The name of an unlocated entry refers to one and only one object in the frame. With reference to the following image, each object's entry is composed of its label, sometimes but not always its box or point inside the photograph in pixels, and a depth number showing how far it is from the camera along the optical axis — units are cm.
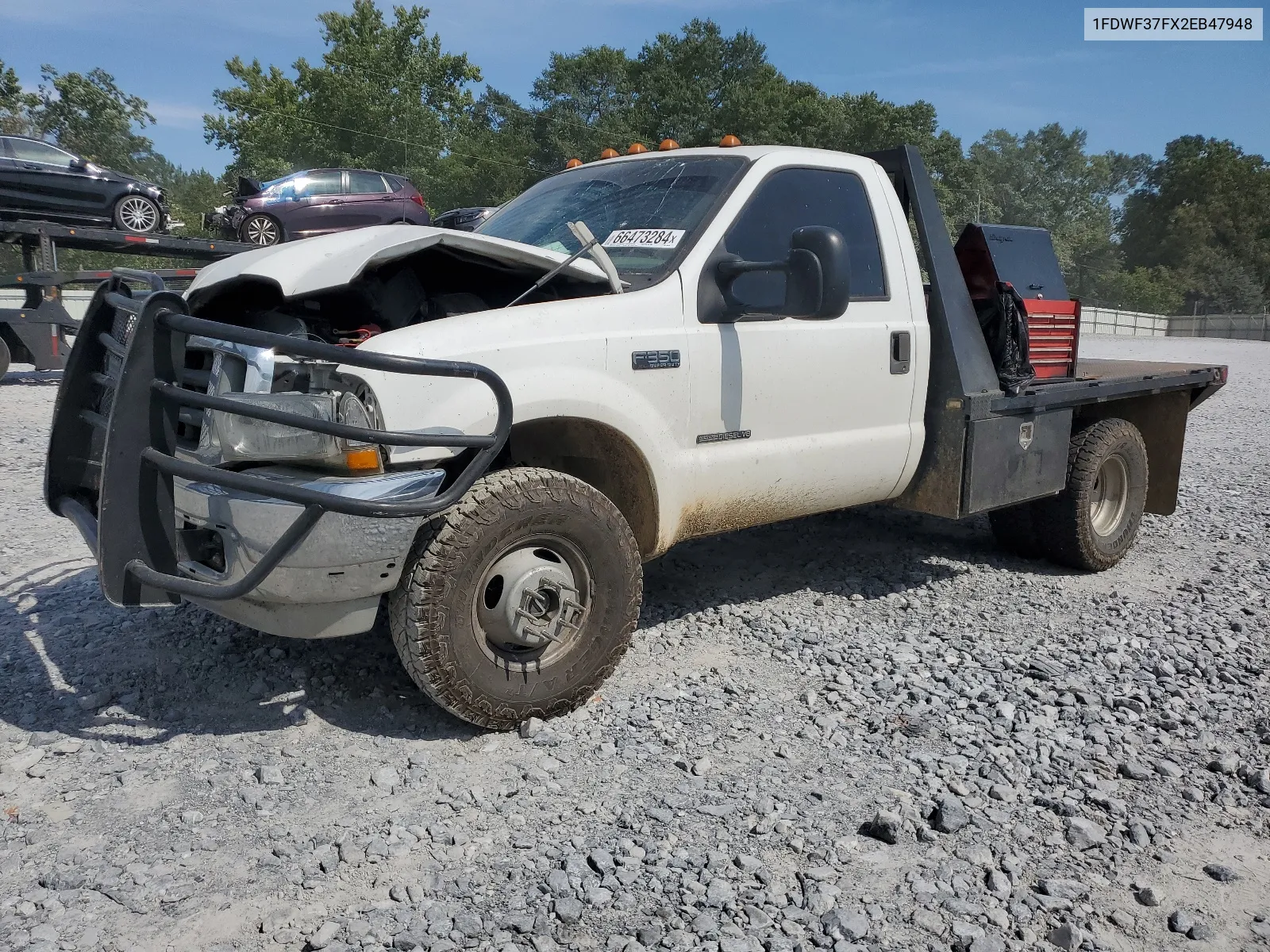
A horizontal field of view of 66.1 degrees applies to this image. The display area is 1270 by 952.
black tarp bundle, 473
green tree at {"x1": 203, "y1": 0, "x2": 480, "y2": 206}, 4847
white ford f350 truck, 284
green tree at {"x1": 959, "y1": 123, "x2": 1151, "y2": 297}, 9262
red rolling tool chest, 524
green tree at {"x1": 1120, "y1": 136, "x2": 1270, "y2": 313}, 7069
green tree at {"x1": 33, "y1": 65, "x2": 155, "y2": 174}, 5925
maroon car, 1734
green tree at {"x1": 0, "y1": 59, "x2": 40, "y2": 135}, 5088
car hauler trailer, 1207
